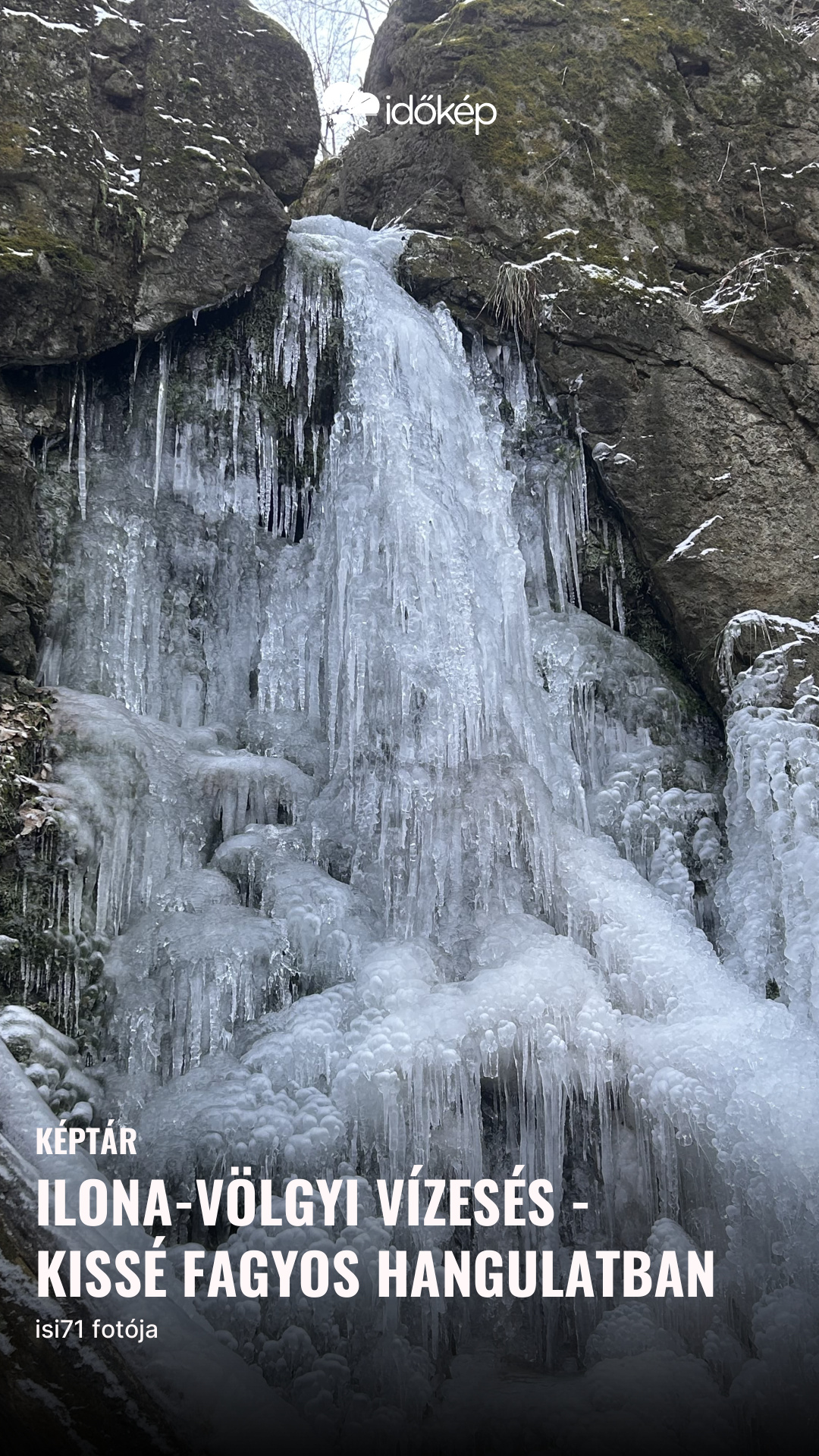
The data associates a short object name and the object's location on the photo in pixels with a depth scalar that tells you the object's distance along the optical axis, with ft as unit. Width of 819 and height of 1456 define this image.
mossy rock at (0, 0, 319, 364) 19.29
